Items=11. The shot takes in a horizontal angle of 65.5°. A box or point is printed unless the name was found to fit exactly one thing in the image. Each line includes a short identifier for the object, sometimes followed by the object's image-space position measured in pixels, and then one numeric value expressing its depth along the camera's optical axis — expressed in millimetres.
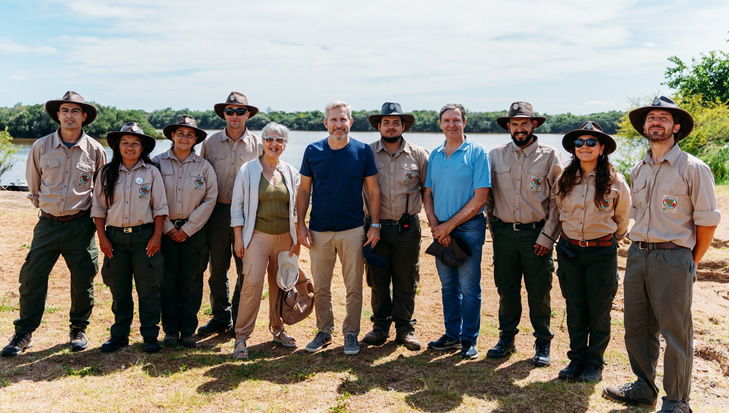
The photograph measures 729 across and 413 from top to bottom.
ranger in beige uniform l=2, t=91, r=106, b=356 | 5121
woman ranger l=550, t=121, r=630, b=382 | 4422
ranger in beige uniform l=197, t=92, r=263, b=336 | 5590
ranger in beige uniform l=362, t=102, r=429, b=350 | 5293
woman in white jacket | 5051
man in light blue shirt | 4996
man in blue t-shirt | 5008
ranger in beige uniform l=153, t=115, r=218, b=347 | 5254
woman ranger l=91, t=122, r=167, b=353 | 5027
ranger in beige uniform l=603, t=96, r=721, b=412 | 3898
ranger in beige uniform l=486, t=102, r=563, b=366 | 4840
